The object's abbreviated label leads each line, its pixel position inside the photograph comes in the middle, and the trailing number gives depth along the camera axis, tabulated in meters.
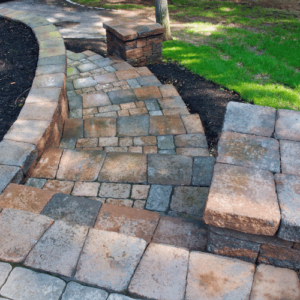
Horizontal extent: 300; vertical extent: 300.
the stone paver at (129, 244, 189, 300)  1.65
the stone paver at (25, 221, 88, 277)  1.78
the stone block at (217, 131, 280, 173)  2.09
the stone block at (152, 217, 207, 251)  2.12
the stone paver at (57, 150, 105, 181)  2.98
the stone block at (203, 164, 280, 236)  1.66
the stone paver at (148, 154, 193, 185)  2.95
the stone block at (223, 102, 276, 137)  2.43
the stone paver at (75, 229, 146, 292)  1.71
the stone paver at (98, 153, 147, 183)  2.96
